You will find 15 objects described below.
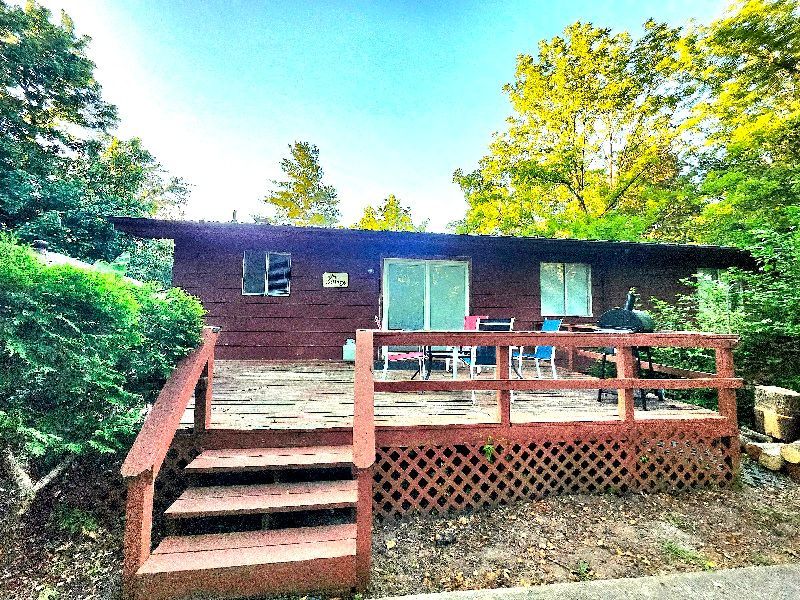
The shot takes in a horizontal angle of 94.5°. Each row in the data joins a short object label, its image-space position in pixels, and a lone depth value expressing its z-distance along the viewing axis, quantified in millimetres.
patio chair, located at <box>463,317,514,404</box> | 4562
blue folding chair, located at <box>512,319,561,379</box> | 5129
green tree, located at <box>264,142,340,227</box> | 26625
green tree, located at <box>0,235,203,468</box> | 2172
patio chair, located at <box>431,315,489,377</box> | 5309
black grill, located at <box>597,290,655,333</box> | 4172
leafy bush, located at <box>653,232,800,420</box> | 4844
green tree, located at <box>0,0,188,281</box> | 11555
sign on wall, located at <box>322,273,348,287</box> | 7414
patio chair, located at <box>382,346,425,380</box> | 5219
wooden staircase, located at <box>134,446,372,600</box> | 2080
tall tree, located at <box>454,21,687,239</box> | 14250
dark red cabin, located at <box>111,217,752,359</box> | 6977
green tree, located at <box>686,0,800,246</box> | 9758
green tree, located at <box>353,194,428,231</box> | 27672
